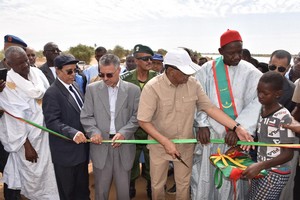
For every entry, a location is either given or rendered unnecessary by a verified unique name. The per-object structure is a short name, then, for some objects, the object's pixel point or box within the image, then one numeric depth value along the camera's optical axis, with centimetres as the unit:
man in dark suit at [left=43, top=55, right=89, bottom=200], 341
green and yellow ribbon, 304
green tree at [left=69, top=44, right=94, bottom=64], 4947
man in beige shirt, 306
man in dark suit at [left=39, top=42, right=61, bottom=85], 526
